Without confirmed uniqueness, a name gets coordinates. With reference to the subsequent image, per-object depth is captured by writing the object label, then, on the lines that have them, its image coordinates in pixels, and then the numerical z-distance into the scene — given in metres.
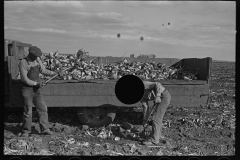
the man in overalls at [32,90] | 6.31
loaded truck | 6.61
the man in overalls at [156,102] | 6.05
